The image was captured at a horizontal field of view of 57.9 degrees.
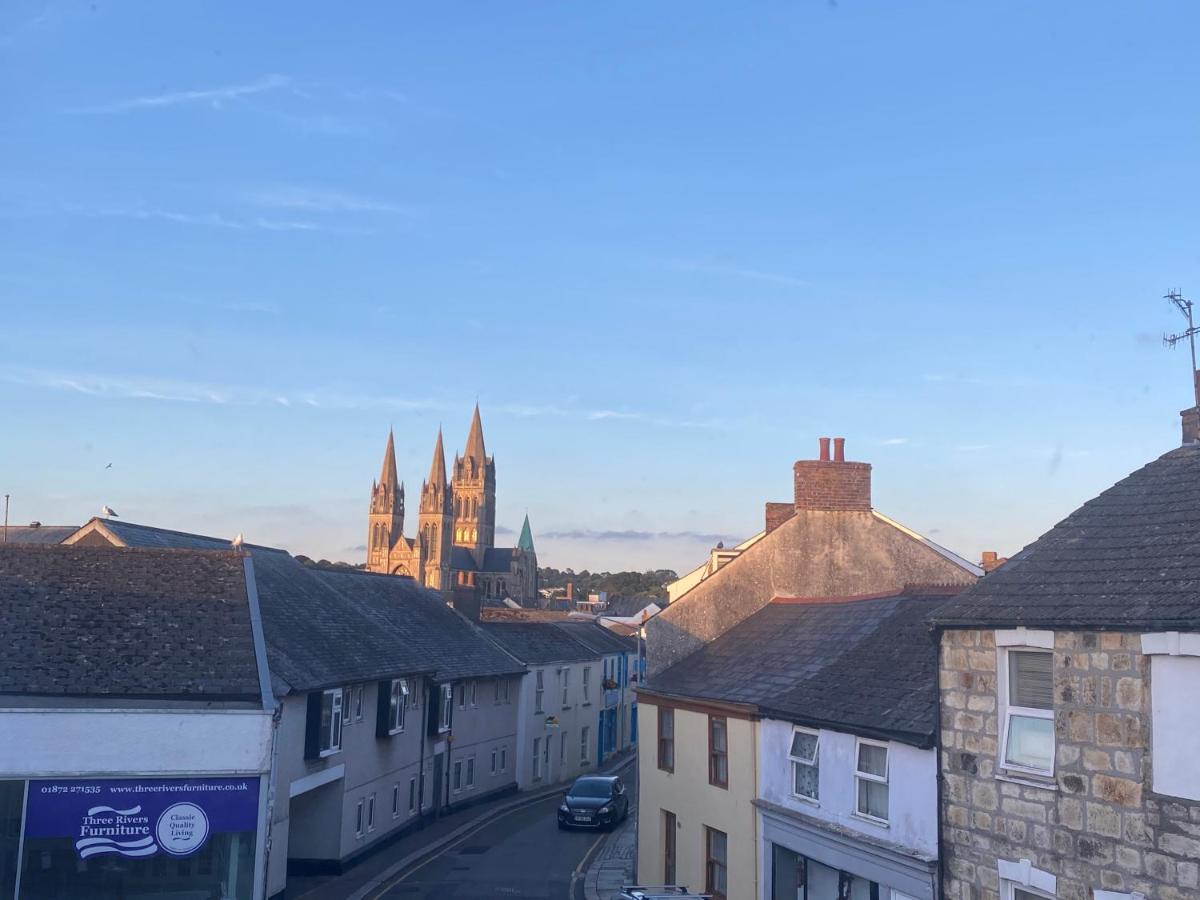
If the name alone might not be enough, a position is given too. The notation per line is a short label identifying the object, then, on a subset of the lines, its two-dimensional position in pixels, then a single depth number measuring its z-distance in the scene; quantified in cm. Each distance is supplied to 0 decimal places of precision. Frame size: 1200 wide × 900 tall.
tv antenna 1365
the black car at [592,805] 3572
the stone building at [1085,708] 1074
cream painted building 2097
